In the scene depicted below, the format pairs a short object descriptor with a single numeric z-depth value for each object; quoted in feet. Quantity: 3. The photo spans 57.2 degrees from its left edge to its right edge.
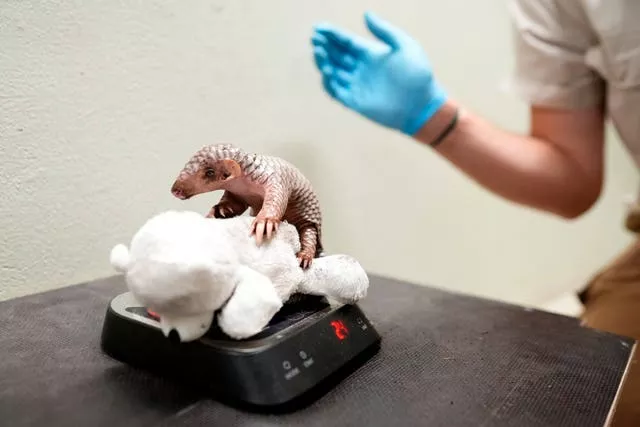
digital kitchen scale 1.25
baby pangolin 1.36
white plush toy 1.14
